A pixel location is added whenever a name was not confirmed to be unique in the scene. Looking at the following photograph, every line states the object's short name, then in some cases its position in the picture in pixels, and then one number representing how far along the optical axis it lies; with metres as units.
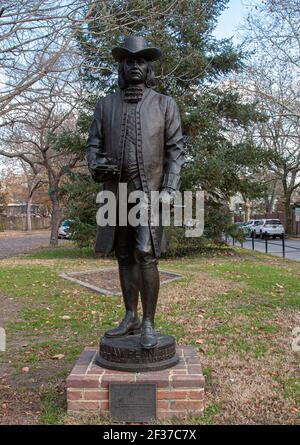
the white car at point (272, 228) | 35.31
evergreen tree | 13.77
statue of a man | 3.98
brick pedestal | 3.63
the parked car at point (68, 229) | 16.34
